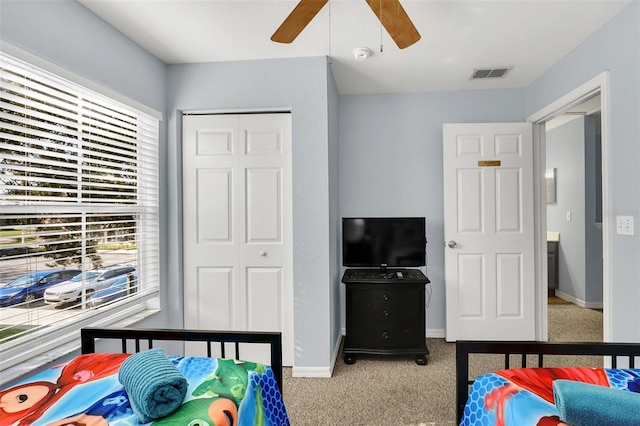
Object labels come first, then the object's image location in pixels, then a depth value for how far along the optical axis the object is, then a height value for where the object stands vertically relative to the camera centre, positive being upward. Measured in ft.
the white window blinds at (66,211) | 5.42 +0.05
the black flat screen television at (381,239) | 10.57 -0.88
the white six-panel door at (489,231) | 10.73 -0.68
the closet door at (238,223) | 9.33 -0.31
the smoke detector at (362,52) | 8.39 +3.91
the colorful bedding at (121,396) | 3.58 -2.11
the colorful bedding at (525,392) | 3.51 -2.05
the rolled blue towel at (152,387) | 3.50 -1.85
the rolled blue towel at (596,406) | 3.16 -1.85
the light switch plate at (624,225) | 6.73 -0.34
